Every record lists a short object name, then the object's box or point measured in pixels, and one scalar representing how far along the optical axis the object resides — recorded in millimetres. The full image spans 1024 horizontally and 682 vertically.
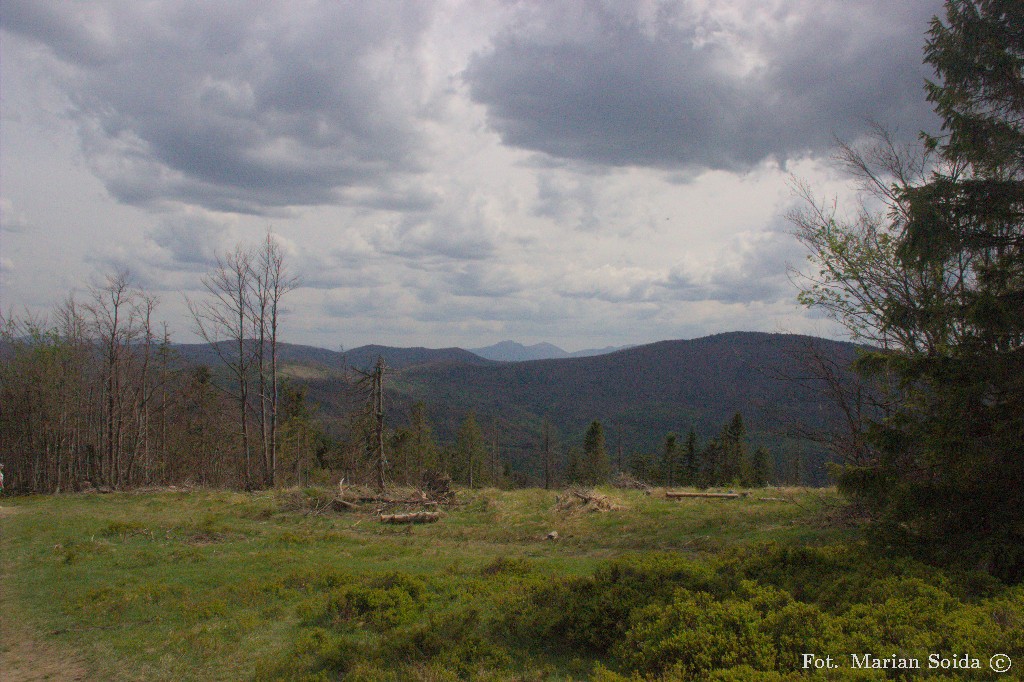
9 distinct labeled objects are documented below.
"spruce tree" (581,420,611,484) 62562
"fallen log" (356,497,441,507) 19458
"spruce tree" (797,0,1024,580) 6914
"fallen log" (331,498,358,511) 19797
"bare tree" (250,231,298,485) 28875
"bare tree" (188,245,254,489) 28891
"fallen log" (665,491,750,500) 17788
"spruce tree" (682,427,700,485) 62700
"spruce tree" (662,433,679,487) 64688
